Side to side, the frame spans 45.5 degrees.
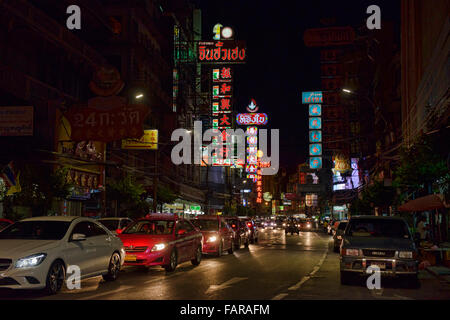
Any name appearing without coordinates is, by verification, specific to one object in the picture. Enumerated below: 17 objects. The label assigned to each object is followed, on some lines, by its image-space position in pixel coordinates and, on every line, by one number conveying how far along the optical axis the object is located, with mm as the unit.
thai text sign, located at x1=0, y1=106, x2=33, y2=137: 25206
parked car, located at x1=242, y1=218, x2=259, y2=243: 35156
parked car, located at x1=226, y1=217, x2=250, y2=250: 27703
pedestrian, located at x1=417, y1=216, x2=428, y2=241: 22238
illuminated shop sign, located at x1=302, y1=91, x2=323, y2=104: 86438
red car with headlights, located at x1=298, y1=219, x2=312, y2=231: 72500
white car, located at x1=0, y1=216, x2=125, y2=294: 10164
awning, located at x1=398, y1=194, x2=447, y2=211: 21031
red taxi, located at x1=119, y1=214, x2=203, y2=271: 15211
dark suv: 12617
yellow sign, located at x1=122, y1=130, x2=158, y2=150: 36312
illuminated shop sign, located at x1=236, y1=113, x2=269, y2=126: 121500
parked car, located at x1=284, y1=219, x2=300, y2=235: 55500
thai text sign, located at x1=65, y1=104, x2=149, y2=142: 25578
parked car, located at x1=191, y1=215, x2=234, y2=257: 22172
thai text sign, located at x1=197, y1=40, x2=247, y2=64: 64500
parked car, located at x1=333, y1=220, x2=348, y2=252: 26681
